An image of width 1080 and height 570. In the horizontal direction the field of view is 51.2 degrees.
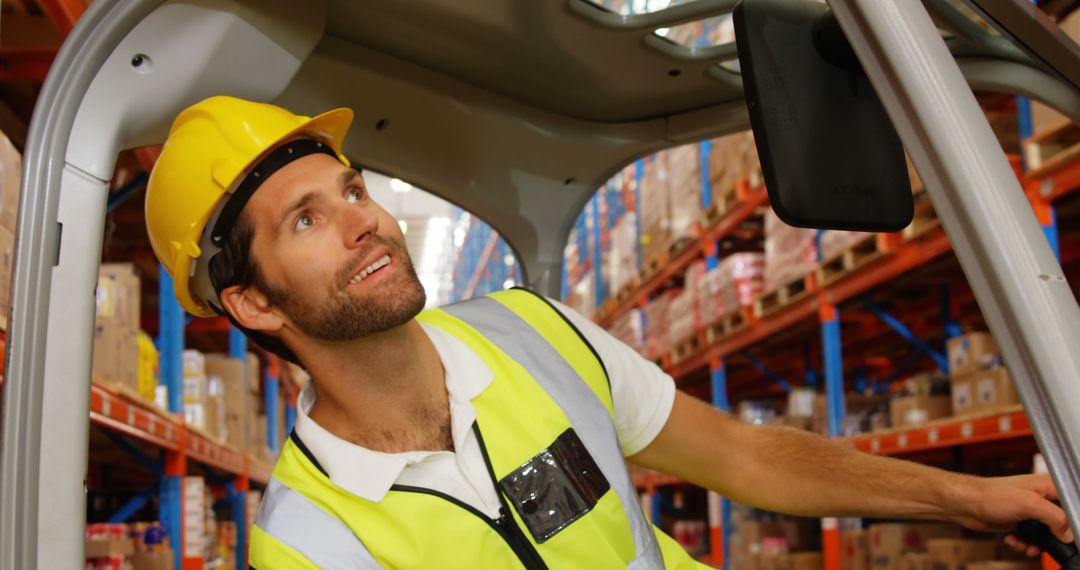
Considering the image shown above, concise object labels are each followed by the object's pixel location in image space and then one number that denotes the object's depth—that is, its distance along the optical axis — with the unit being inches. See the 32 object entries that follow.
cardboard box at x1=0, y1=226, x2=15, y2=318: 112.2
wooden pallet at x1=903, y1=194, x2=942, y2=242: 203.8
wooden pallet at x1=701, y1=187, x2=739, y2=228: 298.2
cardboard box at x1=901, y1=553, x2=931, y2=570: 207.0
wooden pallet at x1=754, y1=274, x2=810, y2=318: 270.3
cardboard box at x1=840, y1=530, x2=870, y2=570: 245.9
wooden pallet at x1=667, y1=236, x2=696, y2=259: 347.6
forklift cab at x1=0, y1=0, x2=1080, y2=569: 41.6
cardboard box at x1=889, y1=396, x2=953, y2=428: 217.8
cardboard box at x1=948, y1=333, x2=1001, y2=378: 195.6
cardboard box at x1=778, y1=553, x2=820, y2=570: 269.4
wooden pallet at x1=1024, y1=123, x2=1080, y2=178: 165.3
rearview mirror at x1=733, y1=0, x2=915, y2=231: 47.8
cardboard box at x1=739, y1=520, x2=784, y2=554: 299.4
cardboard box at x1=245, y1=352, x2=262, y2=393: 320.3
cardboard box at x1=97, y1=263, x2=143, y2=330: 171.6
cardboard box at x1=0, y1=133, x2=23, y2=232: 113.9
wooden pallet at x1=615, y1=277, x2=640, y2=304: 407.5
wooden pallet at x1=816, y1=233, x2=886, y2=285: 228.2
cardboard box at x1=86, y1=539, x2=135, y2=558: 162.9
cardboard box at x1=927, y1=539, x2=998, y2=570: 193.0
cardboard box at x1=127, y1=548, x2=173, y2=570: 185.2
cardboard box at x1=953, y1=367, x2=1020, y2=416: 186.1
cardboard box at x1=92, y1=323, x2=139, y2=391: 156.7
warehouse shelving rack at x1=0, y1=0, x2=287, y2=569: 143.9
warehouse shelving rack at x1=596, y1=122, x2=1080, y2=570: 177.0
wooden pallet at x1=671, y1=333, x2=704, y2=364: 350.0
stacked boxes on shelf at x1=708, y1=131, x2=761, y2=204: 283.3
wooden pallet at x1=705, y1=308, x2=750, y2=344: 310.1
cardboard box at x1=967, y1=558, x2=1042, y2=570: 180.4
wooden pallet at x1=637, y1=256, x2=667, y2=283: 371.9
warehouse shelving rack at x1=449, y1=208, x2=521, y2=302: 834.8
